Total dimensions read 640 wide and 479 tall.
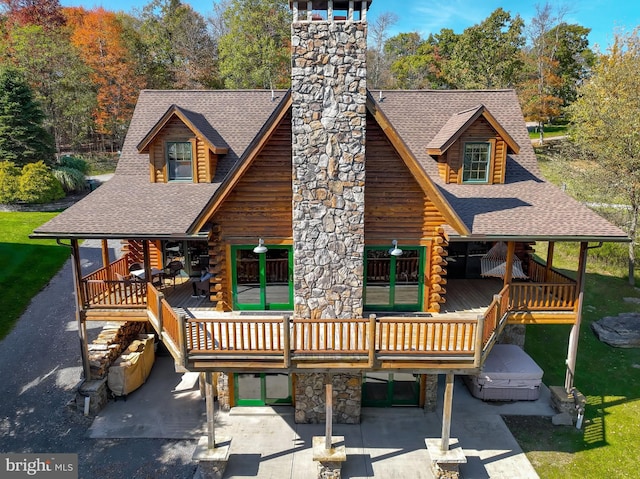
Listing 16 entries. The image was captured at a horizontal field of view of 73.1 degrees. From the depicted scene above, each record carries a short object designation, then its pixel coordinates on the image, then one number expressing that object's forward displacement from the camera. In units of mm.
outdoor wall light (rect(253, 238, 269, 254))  11484
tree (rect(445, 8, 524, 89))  41344
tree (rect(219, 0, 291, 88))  40438
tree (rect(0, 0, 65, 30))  48469
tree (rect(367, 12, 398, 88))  57156
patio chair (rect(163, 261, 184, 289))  14656
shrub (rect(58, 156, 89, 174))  36656
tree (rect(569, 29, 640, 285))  21578
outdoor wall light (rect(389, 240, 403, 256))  11359
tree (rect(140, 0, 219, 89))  45959
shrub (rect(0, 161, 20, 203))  30000
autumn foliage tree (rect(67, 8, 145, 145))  42594
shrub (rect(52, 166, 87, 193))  33594
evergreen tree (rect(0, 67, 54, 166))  32219
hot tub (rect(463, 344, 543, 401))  13531
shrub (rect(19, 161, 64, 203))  30375
